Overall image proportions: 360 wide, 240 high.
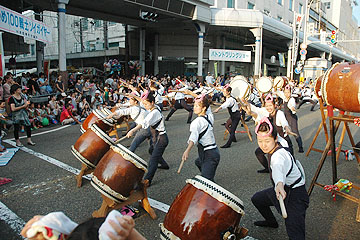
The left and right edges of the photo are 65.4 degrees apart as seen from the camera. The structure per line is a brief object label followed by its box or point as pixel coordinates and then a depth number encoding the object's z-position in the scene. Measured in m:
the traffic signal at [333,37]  22.15
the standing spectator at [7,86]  9.22
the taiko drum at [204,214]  2.33
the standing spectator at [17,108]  6.44
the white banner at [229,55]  19.34
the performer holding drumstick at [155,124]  4.63
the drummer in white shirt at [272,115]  5.23
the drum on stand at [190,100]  15.75
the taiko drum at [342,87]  3.58
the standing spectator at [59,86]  12.44
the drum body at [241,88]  9.12
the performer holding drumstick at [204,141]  3.90
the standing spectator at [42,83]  11.86
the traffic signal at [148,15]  18.11
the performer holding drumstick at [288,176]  2.63
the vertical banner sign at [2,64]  7.79
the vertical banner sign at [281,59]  27.47
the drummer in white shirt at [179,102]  10.87
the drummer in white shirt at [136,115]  5.52
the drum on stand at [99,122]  5.82
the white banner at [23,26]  8.32
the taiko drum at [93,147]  4.34
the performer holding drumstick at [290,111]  6.90
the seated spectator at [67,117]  10.27
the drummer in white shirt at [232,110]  7.52
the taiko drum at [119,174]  3.30
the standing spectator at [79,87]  12.99
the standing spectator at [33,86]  11.42
